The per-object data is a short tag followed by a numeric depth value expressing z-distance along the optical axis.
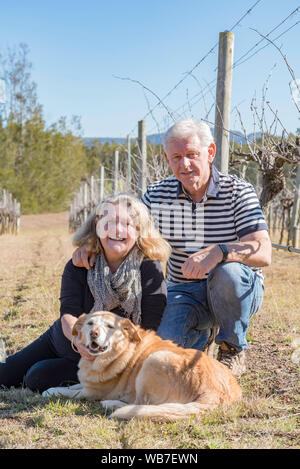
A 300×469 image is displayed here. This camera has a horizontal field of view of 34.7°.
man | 3.61
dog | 2.98
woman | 3.59
